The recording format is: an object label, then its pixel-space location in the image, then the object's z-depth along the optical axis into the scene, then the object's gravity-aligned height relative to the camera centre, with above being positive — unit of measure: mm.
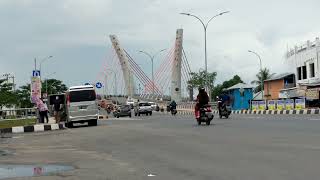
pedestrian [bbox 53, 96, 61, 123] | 40562 -38
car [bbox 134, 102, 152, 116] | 68750 -129
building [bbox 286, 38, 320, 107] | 67525 +5443
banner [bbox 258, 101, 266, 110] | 56969 +207
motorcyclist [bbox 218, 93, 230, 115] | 36562 +400
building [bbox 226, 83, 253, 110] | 65750 +1268
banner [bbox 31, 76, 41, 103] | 40322 +1524
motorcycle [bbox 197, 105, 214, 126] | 28166 -319
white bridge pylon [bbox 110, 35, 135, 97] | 109875 +7592
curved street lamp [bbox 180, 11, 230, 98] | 69300 +6385
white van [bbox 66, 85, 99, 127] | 35875 +266
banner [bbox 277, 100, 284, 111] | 52906 +182
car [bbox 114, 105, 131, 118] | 67312 -461
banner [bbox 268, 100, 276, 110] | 54688 +195
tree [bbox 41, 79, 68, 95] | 158575 +6431
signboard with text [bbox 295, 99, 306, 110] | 49316 +284
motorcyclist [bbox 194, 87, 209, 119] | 27719 +407
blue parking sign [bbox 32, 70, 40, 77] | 42500 +2653
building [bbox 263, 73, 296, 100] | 82812 +3402
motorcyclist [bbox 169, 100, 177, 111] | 60438 +176
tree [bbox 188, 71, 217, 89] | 148000 +7739
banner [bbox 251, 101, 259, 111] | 58906 +214
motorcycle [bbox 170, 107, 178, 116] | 60528 -399
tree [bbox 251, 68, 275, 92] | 127688 +7128
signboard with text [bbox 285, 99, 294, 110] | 50844 +258
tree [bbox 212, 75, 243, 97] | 151875 +6198
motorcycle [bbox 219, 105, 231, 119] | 37125 -233
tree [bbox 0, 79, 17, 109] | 88500 +2215
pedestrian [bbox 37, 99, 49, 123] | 40256 -101
